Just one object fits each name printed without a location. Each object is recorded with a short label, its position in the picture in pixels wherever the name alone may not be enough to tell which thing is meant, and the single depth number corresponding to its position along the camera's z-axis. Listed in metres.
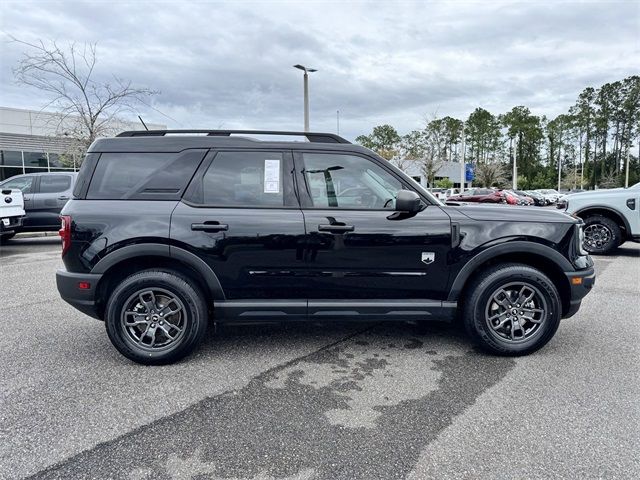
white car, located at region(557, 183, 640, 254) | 8.62
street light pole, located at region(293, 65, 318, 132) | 18.62
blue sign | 54.62
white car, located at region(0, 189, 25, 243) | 9.13
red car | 28.15
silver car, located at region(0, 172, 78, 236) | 10.28
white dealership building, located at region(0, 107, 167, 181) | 25.33
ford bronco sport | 3.54
